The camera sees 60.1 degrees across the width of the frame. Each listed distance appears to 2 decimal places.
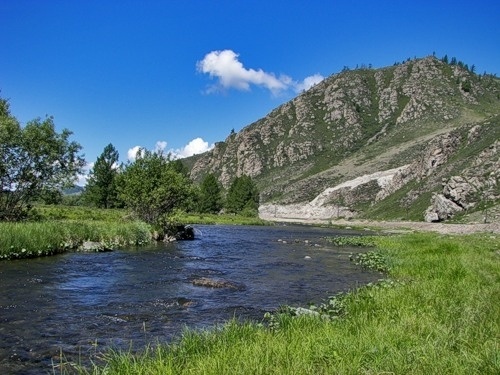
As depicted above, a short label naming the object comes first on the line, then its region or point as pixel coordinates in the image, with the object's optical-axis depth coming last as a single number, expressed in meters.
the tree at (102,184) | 103.94
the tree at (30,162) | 37.44
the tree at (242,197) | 158.88
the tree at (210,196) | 147.88
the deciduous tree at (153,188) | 50.81
